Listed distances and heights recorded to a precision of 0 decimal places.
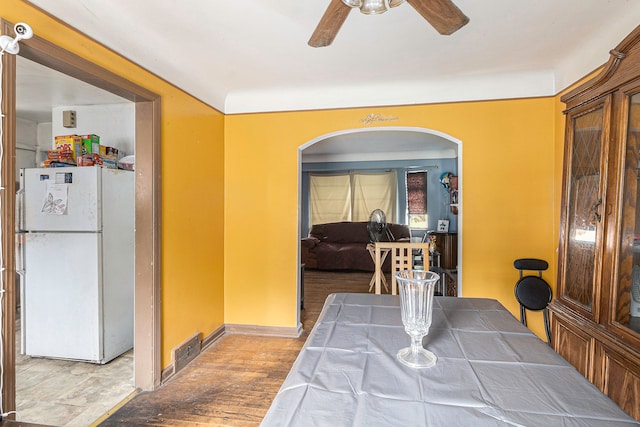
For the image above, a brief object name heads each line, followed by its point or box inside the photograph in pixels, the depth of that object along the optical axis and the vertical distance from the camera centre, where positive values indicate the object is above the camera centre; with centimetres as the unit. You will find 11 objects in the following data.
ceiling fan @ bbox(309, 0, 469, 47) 107 +70
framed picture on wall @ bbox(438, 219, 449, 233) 605 -38
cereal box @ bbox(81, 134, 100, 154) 257 +46
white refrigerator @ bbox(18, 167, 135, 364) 239 -49
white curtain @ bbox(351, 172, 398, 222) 656 +23
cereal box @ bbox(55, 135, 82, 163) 255 +45
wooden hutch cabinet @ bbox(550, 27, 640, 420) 134 -10
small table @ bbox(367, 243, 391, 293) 428 -68
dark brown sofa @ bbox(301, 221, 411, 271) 612 -91
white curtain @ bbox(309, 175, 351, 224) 683 +13
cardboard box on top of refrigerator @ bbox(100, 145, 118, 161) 264 +41
